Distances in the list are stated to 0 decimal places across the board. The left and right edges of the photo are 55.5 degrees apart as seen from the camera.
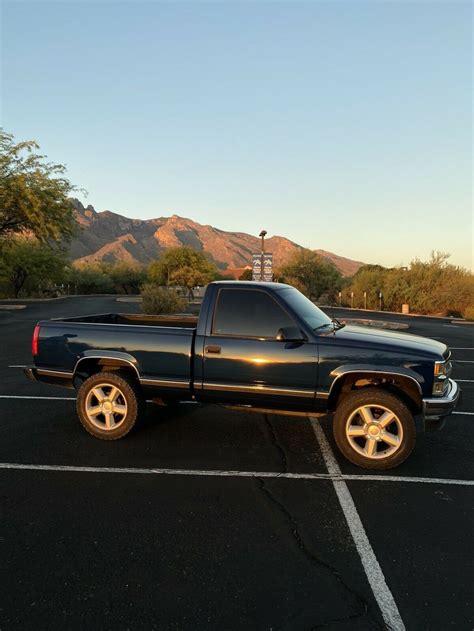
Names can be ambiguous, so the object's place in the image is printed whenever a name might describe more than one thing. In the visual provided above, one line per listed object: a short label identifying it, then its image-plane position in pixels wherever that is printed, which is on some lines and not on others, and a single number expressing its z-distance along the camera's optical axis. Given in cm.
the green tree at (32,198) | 2509
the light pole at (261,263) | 2147
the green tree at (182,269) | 4738
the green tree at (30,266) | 4056
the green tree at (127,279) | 6788
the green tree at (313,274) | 4519
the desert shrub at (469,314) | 2696
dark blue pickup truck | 480
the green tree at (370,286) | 3688
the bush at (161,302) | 2350
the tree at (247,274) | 6571
